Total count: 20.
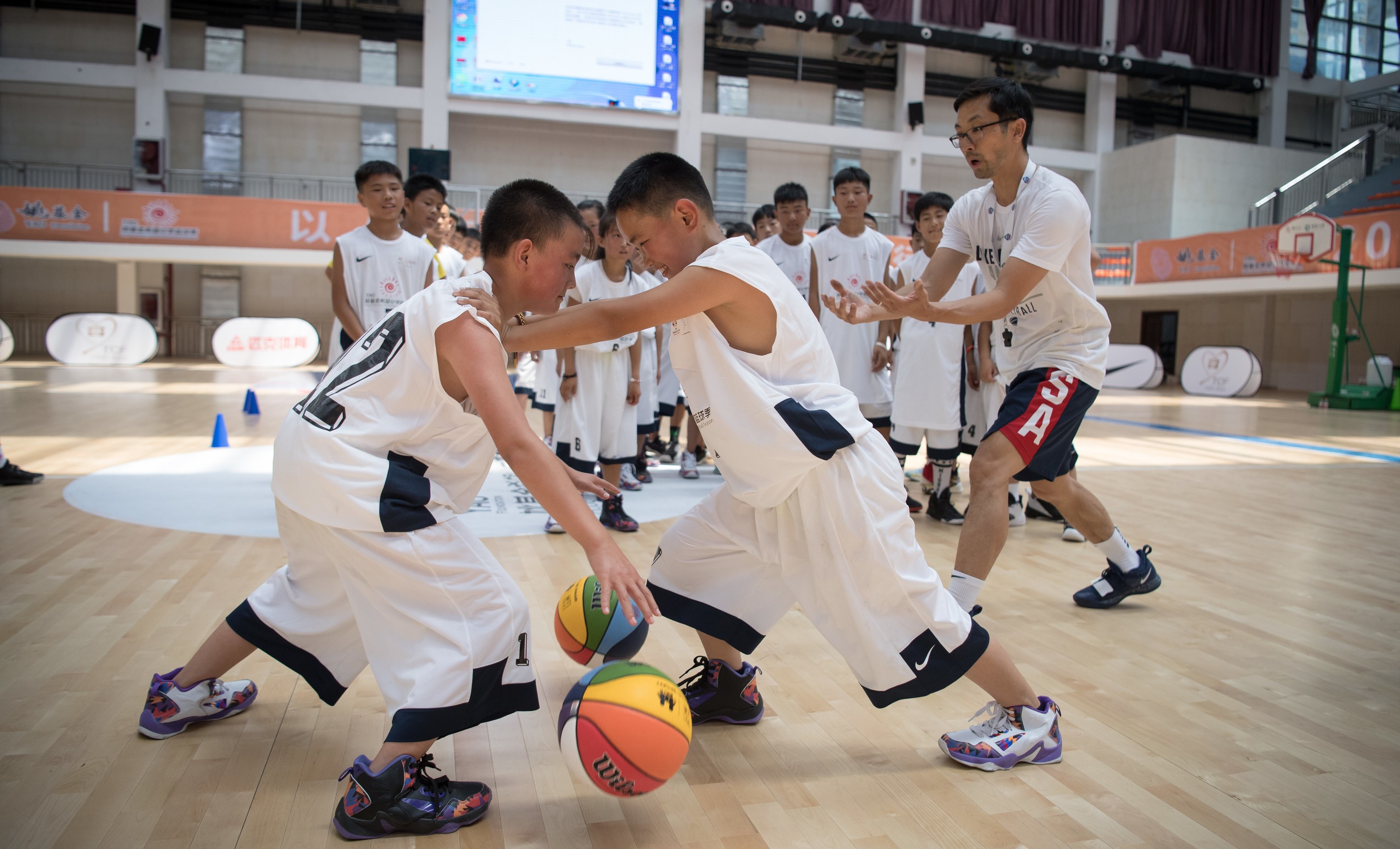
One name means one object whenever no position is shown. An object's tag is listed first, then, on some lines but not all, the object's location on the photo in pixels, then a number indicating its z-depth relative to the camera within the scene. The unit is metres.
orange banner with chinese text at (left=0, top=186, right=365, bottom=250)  16.17
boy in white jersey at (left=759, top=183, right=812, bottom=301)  5.42
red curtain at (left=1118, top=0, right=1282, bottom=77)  23.42
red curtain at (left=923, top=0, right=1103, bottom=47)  22.47
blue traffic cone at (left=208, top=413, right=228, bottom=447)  6.84
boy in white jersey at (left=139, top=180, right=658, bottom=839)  1.70
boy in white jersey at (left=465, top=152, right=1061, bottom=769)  1.93
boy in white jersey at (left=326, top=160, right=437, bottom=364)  4.18
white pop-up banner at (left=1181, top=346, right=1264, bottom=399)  16.05
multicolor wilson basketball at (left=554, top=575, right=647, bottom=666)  2.32
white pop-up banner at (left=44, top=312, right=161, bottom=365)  15.97
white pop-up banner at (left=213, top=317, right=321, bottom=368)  17.52
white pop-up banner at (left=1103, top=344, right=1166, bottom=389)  17.75
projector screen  19.61
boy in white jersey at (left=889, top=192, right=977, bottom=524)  5.07
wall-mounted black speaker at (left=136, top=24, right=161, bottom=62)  18.58
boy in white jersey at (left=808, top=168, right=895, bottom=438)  5.45
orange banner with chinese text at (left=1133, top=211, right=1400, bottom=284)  13.66
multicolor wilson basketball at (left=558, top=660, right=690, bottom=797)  1.72
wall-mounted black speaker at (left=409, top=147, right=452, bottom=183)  19.03
